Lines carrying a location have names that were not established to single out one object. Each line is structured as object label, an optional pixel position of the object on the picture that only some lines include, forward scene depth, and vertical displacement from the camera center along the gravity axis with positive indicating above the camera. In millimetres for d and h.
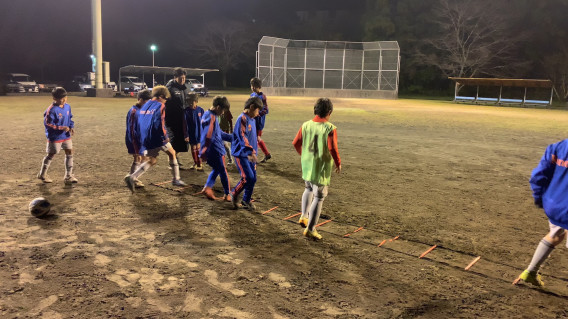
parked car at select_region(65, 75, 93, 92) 34500 +898
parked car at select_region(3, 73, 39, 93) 31031 +642
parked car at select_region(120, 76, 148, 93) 32469 +1009
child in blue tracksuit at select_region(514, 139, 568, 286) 3135 -654
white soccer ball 4612 -1283
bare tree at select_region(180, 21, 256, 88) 55750 +7471
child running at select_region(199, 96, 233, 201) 5430 -514
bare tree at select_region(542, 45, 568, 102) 35750 +3509
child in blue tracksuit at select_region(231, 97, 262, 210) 5010 -563
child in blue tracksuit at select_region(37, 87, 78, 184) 5984 -552
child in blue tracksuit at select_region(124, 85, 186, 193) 5699 -445
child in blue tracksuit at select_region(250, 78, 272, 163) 7844 -321
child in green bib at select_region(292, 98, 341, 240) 4246 -543
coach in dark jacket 7105 -249
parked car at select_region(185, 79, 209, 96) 33469 +914
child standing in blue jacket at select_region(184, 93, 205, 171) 7125 -348
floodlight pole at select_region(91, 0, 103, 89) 24562 +3391
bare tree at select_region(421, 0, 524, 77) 40219 +6604
